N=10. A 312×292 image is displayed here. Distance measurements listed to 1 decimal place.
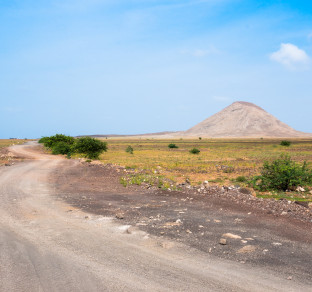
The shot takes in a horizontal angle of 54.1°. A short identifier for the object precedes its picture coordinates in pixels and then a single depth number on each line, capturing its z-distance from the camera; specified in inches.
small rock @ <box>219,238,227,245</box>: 266.5
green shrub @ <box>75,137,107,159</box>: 1478.8
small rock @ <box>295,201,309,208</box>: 427.4
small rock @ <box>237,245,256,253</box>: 252.2
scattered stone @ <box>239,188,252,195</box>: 540.7
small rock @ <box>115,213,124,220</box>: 355.6
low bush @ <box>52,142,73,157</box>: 1679.4
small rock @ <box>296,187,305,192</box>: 607.3
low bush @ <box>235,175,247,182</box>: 746.2
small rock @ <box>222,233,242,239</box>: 286.4
